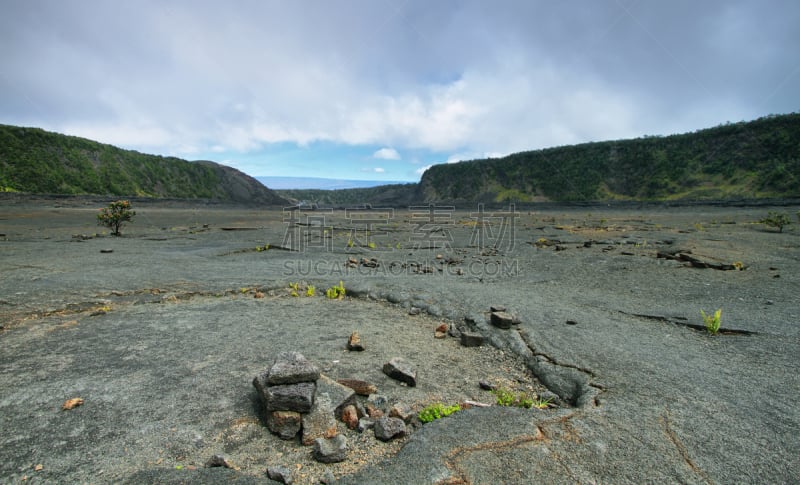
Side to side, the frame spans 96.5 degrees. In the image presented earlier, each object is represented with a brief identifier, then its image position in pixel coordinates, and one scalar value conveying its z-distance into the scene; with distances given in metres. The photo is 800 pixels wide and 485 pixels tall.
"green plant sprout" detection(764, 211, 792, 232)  18.66
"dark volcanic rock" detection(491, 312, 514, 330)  6.32
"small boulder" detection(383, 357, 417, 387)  4.38
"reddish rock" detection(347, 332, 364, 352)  5.37
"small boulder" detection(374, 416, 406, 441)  3.28
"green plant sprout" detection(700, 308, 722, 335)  5.86
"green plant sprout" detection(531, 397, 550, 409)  3.96
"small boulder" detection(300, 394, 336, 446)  3.19
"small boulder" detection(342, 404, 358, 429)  3.44
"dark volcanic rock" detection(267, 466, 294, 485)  2.72
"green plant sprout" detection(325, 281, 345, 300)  8.70
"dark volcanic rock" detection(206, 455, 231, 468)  2.84
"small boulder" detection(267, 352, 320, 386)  3.40
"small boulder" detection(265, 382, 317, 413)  3.30
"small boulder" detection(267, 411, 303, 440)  3.23
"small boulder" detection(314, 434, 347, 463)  2.96
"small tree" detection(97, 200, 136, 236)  20.14
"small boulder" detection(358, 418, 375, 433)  3.40
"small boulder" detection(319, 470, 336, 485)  2.73
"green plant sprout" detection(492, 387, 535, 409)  3.95
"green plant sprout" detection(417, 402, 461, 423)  3.61
